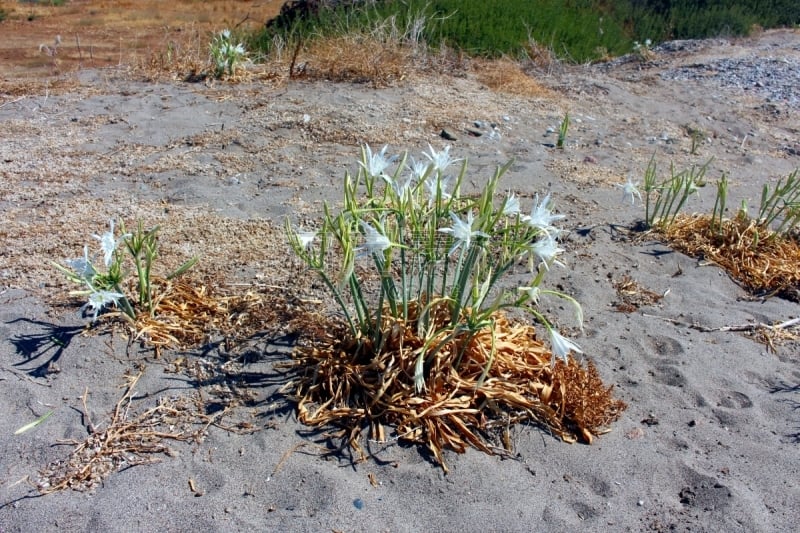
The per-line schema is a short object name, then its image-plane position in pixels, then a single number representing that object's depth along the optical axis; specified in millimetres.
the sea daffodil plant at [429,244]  1945
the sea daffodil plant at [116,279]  2398
